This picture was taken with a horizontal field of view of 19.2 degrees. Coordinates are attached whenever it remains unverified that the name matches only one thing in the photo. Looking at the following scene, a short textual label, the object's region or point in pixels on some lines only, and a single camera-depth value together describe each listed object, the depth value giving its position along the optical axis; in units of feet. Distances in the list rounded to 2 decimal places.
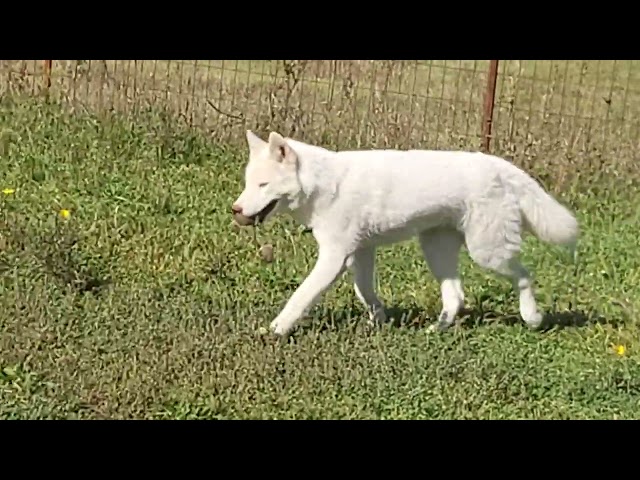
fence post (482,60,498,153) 48.29
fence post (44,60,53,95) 51.48
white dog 29.71
